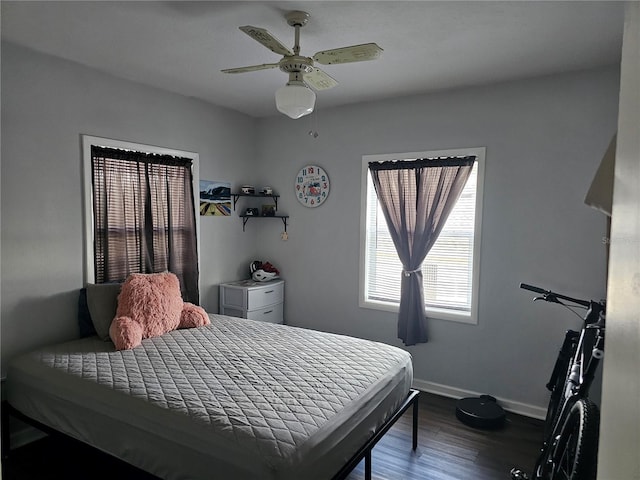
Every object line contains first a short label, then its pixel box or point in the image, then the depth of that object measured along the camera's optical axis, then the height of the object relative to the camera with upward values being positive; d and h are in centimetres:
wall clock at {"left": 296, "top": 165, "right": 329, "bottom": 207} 421 +32
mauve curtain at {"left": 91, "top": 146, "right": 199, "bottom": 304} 324 -1
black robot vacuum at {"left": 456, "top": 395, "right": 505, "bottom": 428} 308 -146
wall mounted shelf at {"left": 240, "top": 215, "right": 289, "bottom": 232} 445 -1
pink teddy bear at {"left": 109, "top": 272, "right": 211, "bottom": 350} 281 -71
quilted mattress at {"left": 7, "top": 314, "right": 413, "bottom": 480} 179 -92
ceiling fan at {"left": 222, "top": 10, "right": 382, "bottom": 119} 208 +81
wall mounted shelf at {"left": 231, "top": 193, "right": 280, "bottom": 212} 437 +22
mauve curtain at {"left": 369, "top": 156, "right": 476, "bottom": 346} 357 +6
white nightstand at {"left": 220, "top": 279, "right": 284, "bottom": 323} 410 -83
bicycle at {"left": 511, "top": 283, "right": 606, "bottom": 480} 167 -89
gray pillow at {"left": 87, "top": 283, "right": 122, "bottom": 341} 298 -65
